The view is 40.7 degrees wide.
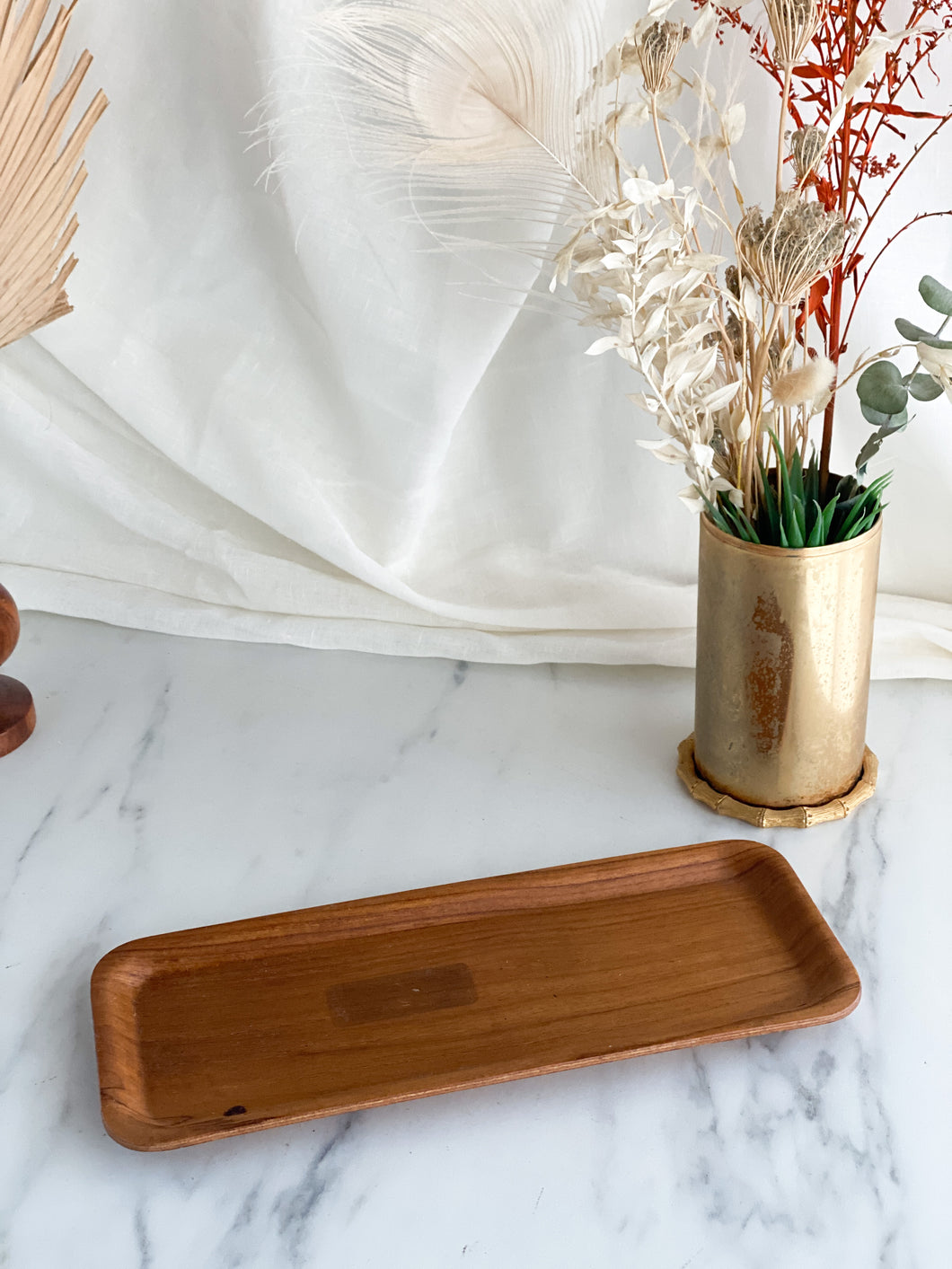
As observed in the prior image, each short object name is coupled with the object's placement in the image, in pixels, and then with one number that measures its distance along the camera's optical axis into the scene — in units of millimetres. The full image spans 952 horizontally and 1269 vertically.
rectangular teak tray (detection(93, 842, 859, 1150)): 641
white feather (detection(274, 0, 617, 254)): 694
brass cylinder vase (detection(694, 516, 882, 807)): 737
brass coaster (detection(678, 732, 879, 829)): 804
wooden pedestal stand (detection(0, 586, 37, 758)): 876
